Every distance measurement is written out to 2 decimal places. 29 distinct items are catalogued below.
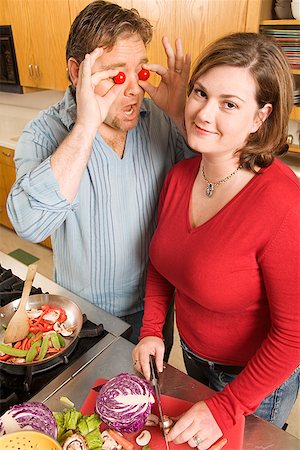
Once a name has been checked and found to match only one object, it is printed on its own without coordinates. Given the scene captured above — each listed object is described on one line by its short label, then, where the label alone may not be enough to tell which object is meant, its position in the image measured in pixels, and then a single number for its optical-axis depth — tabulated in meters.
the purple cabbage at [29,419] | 0.70
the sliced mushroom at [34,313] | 1.05
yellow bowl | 0.63
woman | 0.83
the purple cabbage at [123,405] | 0.77
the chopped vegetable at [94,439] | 0.75
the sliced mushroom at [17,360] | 0.92
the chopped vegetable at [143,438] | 0.79
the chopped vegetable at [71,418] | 0.77
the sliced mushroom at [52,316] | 1.04
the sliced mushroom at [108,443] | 0.77
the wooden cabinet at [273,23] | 1.83
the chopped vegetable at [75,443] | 0.71
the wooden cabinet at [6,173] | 3.26
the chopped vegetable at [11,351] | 0.94
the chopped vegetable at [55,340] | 0.97
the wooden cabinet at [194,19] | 1.88
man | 0.94
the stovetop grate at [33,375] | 0.88
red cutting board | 0.79
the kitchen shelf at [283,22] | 1.81
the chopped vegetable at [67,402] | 0.86
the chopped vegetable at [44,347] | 0.94
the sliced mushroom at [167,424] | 0.80
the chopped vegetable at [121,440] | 0.77
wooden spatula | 0.98
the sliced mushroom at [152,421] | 0.82
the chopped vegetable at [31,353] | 0.93
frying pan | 0.92
